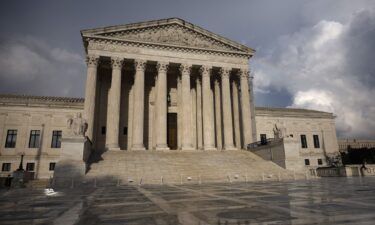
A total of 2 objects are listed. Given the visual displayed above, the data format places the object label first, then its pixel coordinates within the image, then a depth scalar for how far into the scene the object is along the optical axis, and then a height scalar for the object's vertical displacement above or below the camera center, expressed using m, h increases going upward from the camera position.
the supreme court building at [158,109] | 29.78 +8.74
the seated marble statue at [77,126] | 23.27 +4.00
